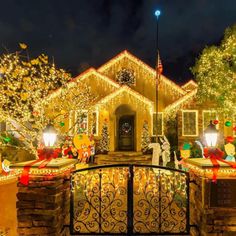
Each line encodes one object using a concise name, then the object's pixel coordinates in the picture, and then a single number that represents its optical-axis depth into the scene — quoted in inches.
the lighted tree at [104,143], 569.2
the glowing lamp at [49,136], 172.4
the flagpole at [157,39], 522.7
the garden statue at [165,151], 419.4
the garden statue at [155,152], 400.8
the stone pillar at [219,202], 152.7
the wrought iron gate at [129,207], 168.9
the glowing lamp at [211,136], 167.1
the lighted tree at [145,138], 570.5
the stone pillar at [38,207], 153.8
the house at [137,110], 579.8
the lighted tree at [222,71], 468.7
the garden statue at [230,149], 225.4
